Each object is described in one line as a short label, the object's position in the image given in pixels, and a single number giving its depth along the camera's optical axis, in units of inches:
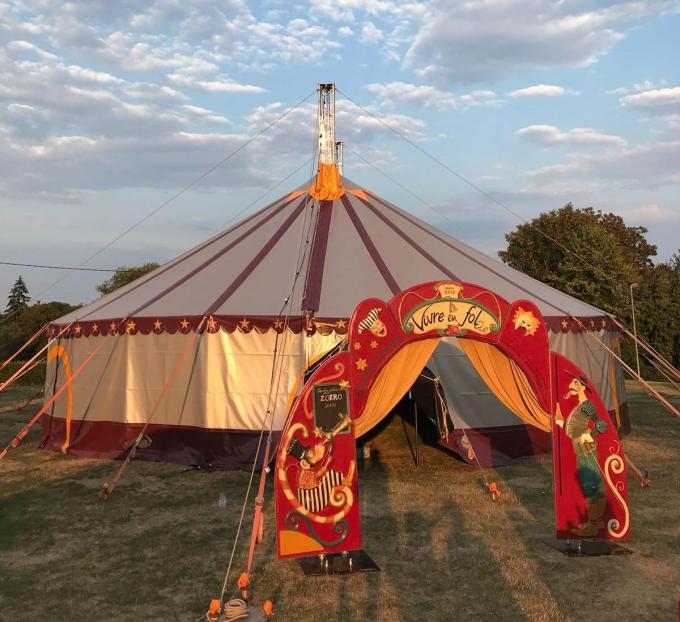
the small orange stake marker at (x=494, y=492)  290.5
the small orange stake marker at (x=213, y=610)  166.7
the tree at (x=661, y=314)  1203.9
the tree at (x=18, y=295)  2122.3
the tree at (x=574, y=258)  1176.8
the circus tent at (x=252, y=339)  349.7
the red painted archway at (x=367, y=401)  215.0
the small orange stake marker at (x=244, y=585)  182.7
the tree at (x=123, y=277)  1865.2
